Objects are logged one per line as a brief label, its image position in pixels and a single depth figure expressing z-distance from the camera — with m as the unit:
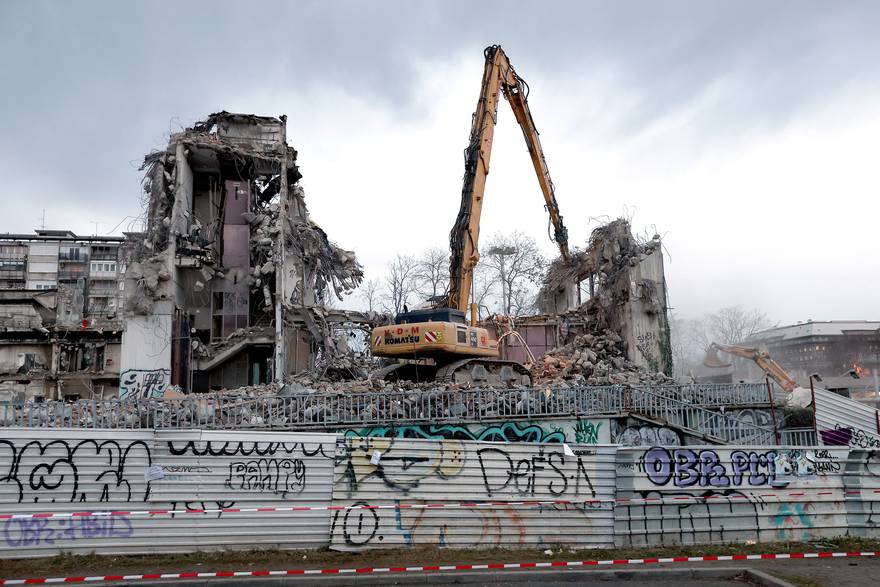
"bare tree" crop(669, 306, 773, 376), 69.29
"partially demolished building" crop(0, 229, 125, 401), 35.91
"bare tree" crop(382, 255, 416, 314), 47.41
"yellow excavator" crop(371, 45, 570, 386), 17.72
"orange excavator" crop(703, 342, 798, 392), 23.89
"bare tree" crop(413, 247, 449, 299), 47.28
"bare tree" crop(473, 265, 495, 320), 50.19
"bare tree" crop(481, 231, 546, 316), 49.25
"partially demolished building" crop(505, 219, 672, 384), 25.94
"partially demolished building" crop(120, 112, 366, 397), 25.69
